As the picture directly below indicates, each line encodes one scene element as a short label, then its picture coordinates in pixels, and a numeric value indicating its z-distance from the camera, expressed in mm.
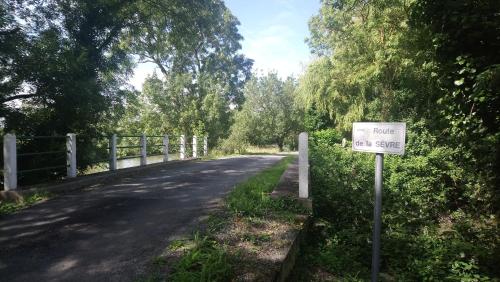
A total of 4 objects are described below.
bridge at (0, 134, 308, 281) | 3636
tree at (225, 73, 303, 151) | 43938
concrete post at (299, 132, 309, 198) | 6176
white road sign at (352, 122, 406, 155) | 3510
